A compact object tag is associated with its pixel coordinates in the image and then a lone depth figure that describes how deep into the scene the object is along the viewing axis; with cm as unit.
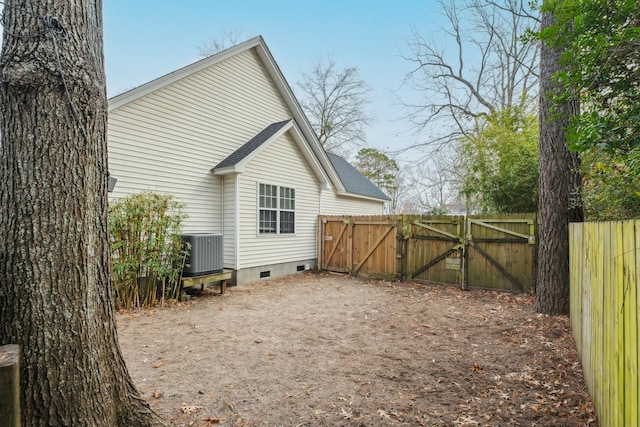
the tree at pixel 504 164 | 769
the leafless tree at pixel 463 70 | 1463
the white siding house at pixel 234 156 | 707
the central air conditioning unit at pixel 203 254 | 677
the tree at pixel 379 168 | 2550
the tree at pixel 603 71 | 251
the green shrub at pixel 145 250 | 584
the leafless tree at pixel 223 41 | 1981
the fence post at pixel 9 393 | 127
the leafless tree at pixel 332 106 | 2311
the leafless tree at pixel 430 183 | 1717
